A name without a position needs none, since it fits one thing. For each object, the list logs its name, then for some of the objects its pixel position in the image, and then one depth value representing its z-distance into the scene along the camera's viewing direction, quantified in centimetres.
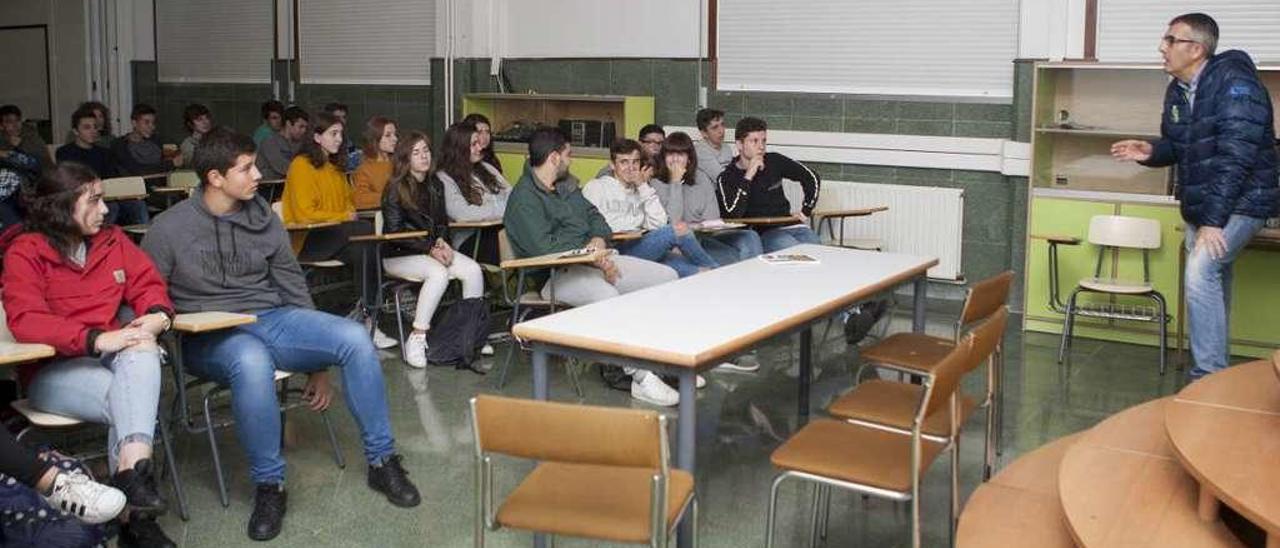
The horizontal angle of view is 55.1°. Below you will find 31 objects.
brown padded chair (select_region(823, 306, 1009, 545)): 338
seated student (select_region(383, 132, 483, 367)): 615
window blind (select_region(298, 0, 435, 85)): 1019
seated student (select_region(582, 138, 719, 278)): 630
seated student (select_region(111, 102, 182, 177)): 934
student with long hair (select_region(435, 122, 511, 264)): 660
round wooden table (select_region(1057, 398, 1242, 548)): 257
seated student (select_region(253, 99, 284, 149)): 1001
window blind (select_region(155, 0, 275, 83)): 1130
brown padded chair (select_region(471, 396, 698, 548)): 254
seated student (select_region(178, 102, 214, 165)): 997
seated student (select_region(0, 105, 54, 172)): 878
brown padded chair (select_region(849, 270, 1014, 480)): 388
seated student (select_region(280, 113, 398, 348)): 669
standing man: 490
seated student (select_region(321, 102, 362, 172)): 895
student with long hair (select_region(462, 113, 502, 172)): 686
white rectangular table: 327
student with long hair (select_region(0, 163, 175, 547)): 359
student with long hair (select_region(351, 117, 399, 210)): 742
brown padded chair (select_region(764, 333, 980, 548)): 306
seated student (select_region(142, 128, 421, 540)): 410
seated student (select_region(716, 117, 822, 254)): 711
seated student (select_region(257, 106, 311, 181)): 876
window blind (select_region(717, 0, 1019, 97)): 767
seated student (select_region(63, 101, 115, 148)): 888
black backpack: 609
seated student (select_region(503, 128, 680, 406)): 569
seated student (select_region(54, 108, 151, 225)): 875
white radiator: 791
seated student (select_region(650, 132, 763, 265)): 684
